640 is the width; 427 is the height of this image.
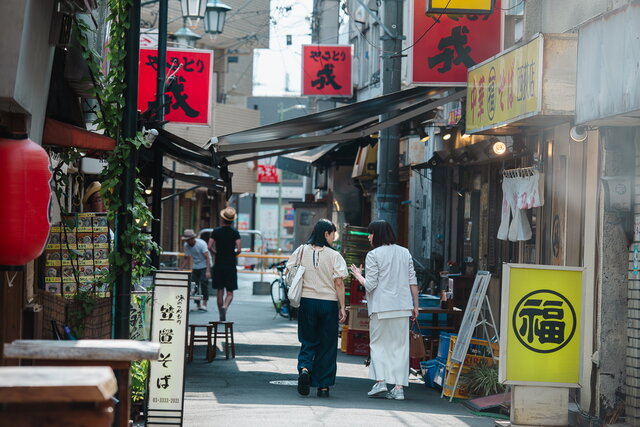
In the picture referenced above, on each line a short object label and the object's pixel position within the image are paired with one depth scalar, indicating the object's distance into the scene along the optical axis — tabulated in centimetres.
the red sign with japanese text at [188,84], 1941
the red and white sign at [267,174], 5316
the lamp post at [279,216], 5928
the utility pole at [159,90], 1555
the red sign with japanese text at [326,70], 2952
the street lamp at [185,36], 2585
